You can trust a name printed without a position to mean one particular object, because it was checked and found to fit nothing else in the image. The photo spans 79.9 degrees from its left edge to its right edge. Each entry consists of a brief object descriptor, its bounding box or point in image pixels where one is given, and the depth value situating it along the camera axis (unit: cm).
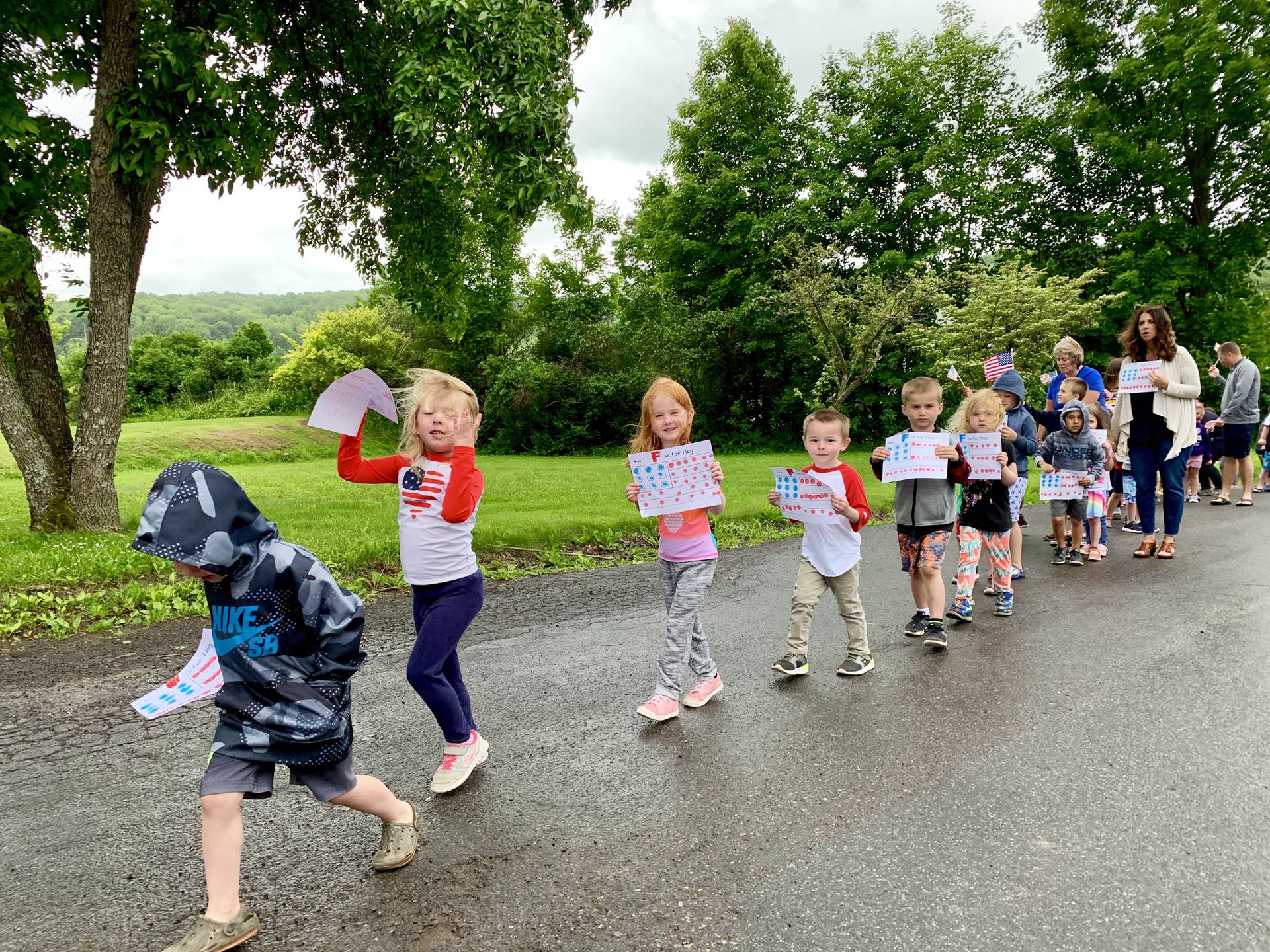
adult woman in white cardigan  781
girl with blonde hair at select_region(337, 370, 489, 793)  344
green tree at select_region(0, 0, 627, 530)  734
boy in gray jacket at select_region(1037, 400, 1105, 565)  805
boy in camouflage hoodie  235
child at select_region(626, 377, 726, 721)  430
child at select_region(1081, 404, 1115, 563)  818
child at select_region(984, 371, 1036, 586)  721
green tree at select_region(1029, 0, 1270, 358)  2564
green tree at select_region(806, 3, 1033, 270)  3089
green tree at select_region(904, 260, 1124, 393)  2025
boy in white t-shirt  476
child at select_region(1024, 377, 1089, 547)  845
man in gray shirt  1026
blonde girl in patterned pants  602
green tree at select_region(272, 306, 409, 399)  3862
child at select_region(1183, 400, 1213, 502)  1234
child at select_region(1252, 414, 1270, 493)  1234
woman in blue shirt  880
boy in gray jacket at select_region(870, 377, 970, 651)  533
